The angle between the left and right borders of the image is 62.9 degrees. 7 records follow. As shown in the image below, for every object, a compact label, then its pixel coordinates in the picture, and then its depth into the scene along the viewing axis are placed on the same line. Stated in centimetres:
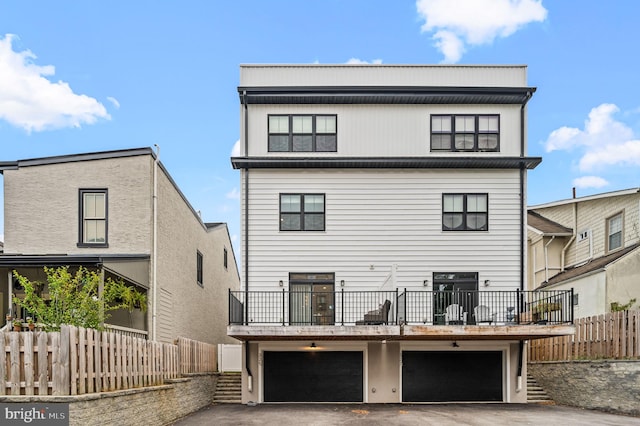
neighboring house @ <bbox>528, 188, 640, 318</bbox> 1920
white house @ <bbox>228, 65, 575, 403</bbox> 1716
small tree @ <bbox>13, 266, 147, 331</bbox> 1009
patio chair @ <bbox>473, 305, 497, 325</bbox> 1520
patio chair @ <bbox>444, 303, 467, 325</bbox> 1543
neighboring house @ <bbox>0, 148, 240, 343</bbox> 1480
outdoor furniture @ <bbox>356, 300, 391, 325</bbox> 1511
